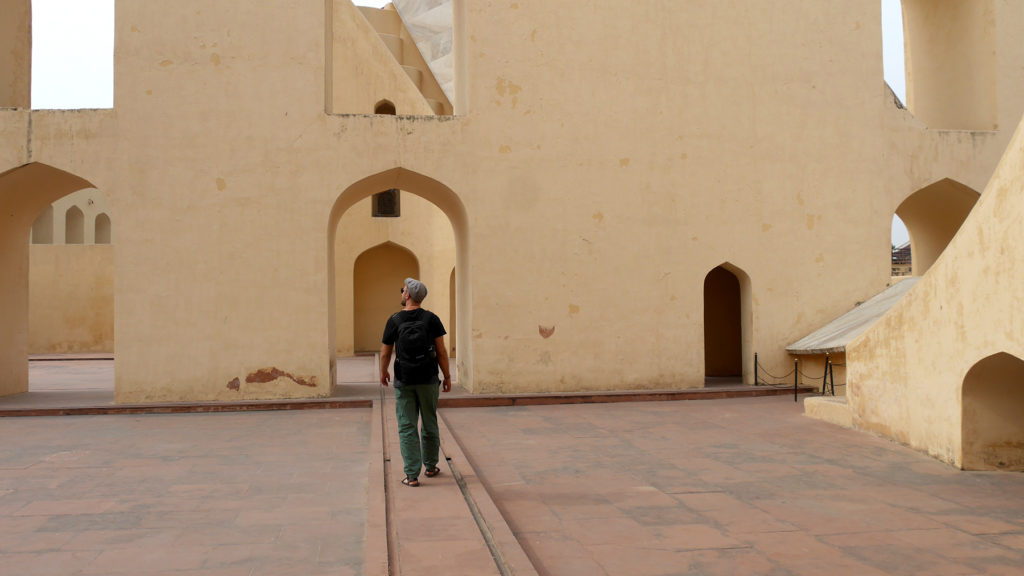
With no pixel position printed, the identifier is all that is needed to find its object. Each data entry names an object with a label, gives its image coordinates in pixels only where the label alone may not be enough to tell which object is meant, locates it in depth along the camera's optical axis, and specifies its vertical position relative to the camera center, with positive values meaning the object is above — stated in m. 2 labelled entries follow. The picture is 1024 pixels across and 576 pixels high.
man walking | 5.31 -0.42
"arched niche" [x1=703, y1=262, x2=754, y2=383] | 13.79 -0.34
